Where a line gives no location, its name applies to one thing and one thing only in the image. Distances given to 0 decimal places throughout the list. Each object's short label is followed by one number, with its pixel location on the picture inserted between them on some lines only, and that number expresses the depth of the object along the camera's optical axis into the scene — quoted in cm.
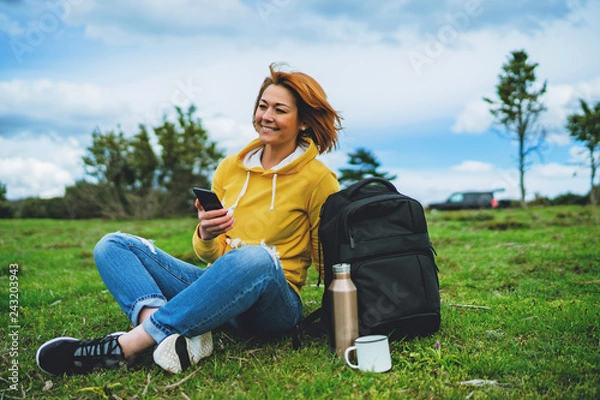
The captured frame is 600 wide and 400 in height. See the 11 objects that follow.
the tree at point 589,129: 2318
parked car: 2672
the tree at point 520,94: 2861
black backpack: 284
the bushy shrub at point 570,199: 2383
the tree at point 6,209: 2412
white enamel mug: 261
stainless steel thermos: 276
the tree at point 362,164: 3784
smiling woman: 268
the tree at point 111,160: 2492
